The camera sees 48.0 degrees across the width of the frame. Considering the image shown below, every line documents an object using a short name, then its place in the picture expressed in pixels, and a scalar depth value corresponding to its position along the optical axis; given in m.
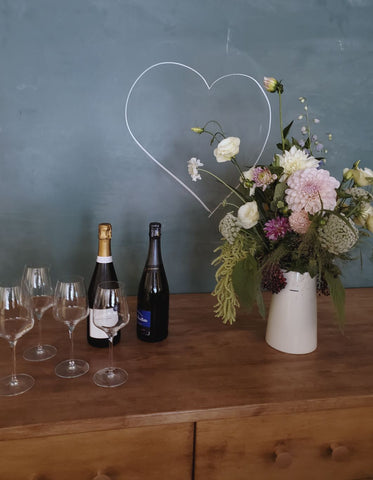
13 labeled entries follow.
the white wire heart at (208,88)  1.27
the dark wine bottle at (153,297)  1.05
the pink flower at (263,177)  0.94
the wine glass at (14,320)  0.82
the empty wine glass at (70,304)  0.89
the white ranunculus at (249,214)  0.93
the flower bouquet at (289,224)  0.88
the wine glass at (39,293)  0.99
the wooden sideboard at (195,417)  0.77
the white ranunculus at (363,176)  0.97
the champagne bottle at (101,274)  1.01
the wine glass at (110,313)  0.87
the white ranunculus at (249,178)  0.96
